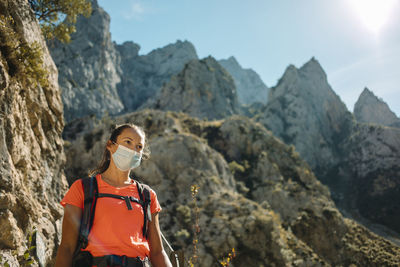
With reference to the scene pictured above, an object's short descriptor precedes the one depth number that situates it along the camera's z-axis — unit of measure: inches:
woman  103.1
